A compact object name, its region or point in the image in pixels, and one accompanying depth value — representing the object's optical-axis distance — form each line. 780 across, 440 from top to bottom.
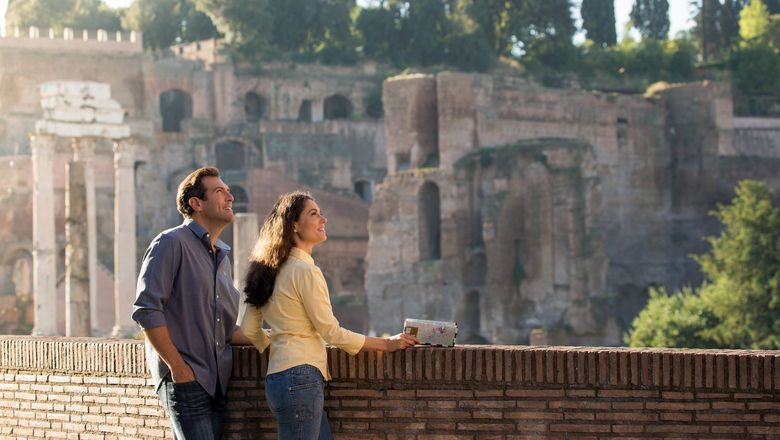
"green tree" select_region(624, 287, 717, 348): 45.69
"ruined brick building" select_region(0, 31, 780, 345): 52.72
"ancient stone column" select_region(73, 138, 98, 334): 43.03
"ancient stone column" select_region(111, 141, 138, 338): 44.75
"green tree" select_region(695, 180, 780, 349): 44.72
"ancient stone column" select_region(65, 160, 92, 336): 41.91
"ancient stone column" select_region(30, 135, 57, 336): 43.69
